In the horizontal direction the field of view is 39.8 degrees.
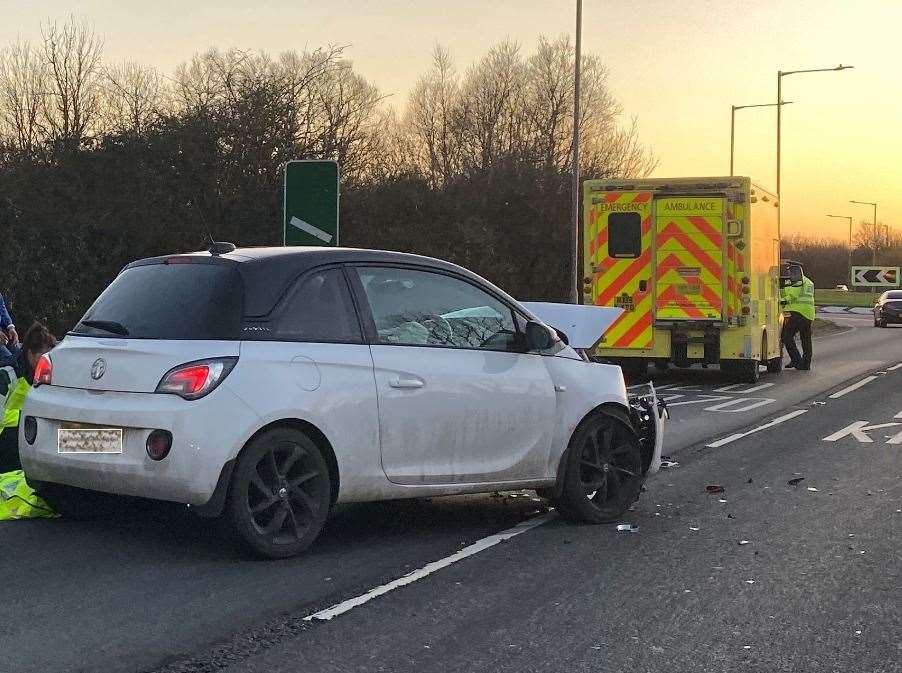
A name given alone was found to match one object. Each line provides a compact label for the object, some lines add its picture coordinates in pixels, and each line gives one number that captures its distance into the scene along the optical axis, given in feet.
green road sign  38.96
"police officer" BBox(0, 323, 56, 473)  26.96
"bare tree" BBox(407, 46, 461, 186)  188.44
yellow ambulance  57.41
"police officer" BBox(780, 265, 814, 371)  71.26
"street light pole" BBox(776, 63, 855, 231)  136.72
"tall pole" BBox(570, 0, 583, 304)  96.73
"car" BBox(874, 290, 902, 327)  150.82
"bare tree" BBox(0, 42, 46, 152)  120.57
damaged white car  19.95
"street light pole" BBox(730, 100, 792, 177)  141.69
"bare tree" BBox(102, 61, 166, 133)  106.01
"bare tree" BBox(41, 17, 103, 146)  117.50
